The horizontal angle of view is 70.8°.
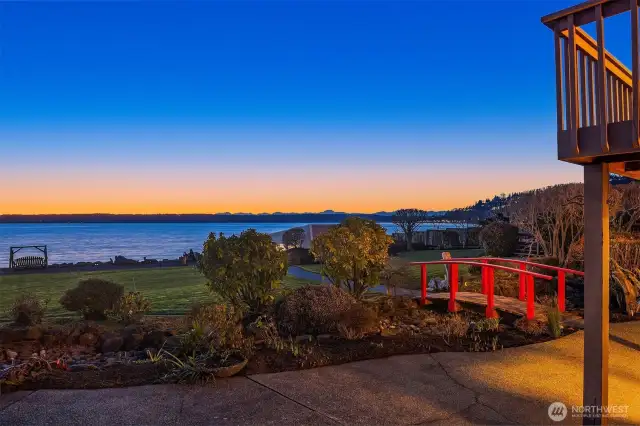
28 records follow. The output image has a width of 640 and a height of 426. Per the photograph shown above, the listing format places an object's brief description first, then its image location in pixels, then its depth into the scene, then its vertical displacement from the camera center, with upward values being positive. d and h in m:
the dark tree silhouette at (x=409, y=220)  28.99 -0.34
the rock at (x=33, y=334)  6.53 -1.70
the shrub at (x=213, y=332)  5.22 -1.39
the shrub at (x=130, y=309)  8.25 -1.73
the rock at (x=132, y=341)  6.27 -1.75
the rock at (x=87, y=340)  6.53 -1.80
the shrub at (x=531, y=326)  6.62 -1.71
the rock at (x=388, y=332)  6.54 -1.74
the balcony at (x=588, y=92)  3.02 +0.90
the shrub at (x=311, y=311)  6.60 -1.42
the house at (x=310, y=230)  27.94 -0.95
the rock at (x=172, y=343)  5.50 -1.60
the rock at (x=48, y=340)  6.45 -1.78
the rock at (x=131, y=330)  6.54 -1.71
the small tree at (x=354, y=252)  8.20 -0.68
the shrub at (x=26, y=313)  7.80 -1.67
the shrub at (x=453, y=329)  6.28 -1.65
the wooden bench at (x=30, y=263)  22.25 -2.30
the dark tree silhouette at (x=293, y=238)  27.48 -1.37
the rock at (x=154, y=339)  6.17 -1.71
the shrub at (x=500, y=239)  18.58 -1.03
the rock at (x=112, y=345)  6.21 -1.78
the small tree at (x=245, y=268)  7.41 -0.86
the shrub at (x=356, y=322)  6.33 -1.55
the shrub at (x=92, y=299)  8.57 -1.57
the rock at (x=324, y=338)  6.12 -1.70
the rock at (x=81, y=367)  5.16 -1.74
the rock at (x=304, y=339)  6.10 -1.68
